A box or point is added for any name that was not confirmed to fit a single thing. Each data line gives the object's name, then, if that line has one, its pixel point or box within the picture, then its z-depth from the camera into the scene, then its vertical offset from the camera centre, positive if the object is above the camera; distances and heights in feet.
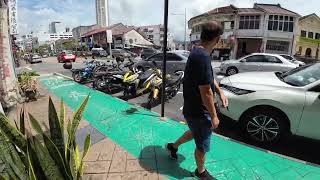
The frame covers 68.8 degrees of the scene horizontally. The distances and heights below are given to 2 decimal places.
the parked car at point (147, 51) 94.35 +0.44
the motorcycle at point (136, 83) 23.44 -3.10
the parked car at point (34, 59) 104.48 -3.07
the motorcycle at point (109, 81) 26.30 -3.43
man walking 7.75 -1.47
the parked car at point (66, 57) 90.84 -1.96
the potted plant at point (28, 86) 21.90 -3.20
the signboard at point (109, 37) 99.61 +6.45
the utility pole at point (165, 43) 14.42 +0.58
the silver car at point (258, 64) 37.96 -1.97
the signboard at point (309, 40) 116.34 +6.08
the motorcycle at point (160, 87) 21.23 -3.32
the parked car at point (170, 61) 36.52 -1.52
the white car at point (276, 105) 11.93 -2.78
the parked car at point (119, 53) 113.11 -0.44
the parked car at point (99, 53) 122.83 -0.47
